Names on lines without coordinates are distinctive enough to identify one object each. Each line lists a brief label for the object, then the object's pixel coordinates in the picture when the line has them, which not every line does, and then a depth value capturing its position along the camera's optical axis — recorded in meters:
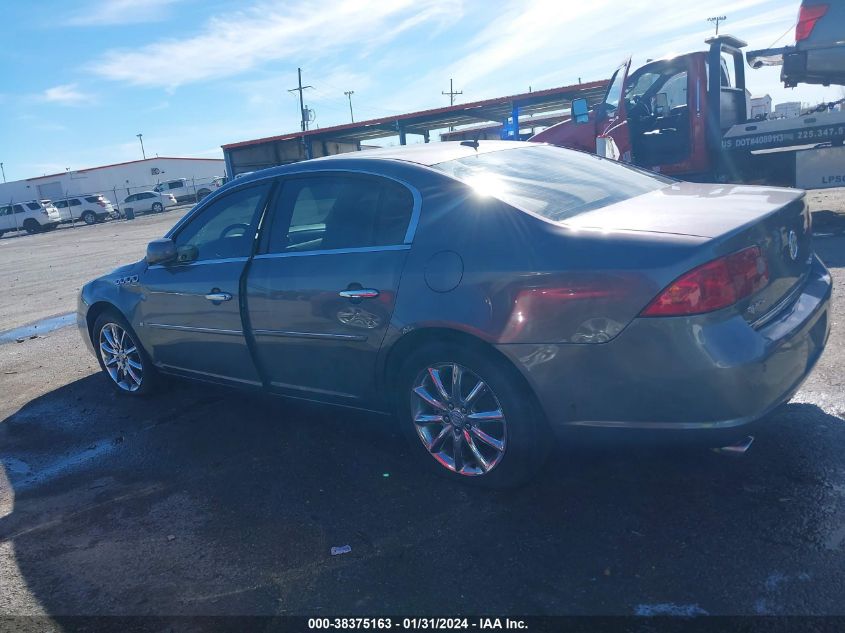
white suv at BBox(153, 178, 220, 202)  50.58
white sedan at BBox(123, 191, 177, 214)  45.97
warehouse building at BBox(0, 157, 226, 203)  56.84
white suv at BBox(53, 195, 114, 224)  44.19
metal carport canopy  20.34
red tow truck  9.52
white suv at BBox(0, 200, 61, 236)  40.84
